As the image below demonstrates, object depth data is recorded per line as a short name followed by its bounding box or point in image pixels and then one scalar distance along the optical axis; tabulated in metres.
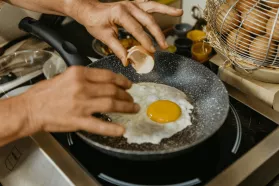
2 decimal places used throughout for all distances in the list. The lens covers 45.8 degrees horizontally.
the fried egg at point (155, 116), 0.96
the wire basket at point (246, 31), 1.01
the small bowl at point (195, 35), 1.64
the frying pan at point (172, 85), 0.84
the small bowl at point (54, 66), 1.30
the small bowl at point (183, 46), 1.52
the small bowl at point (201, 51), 1.41
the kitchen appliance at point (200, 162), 0.90
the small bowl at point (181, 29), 1.72
